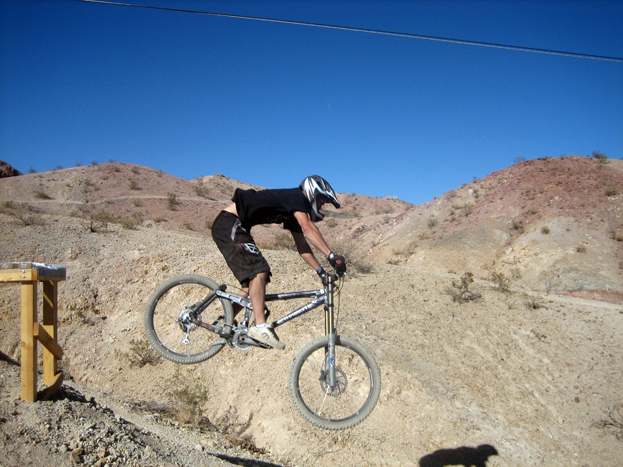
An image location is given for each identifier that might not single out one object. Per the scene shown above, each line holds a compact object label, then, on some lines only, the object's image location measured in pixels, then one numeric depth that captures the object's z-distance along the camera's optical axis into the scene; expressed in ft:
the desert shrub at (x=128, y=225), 46.74
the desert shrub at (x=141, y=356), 28.37
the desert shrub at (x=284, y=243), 47.67
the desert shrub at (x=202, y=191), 139.65
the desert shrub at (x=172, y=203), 112.53
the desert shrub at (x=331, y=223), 128.81
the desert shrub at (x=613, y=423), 26.21
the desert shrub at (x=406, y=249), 87.15
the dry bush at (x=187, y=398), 23.27
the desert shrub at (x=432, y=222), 96.17
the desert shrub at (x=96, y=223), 43.94
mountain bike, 13.17
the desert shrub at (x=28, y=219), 43.91
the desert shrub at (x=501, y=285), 41.56
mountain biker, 13.73
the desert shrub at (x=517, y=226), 80.64
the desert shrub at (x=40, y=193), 115.24
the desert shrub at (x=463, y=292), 37.19
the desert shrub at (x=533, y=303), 38.37
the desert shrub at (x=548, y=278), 61.97
